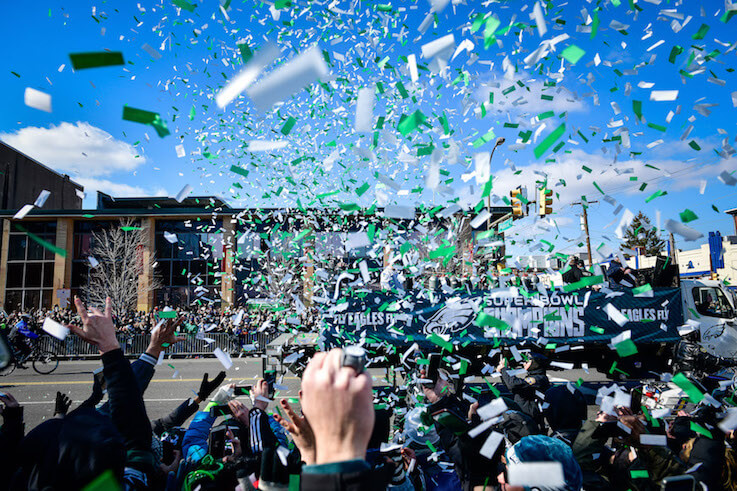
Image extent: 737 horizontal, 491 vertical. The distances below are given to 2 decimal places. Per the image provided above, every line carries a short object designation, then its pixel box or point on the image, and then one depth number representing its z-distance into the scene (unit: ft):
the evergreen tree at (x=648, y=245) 145.07
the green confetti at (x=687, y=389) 10.02
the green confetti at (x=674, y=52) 10.77
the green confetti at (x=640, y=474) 8.97
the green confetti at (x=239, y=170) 13.70
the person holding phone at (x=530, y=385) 16.03
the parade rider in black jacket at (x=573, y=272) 29.60
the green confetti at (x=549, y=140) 10.04
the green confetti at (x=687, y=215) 10.71
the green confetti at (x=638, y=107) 11.13
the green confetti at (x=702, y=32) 10.47
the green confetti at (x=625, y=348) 12.12
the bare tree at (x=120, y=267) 95.30
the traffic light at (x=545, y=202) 39.33
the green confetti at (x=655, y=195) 11.42
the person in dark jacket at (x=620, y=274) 29.54
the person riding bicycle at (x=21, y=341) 40.37
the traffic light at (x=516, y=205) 43.45
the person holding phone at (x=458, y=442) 9.03
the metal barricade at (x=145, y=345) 58.18
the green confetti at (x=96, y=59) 6.20
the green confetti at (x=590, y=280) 13.12
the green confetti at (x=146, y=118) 6.62
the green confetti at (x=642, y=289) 13.26
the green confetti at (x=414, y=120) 10.35
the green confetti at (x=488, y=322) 12.07
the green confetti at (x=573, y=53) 10.25
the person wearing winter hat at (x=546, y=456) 7.07
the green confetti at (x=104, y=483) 5.10
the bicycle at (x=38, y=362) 43.39
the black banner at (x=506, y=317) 30.55
